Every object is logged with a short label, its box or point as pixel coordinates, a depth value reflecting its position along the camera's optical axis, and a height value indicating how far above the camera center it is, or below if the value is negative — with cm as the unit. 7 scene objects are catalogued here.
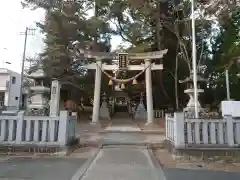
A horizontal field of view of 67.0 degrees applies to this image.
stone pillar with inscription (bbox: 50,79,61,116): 1156 +61
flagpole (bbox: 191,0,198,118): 707 +135
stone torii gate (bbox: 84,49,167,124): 1396 +308
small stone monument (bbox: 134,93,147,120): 1984 -77
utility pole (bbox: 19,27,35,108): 2004 +667
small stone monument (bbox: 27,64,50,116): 812 +53
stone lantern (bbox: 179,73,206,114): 865 +74
